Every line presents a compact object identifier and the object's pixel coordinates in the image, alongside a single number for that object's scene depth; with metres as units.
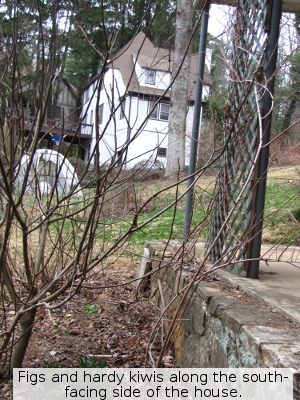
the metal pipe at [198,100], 4.61
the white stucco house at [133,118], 22.38
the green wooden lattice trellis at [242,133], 3.27
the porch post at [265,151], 3.22
